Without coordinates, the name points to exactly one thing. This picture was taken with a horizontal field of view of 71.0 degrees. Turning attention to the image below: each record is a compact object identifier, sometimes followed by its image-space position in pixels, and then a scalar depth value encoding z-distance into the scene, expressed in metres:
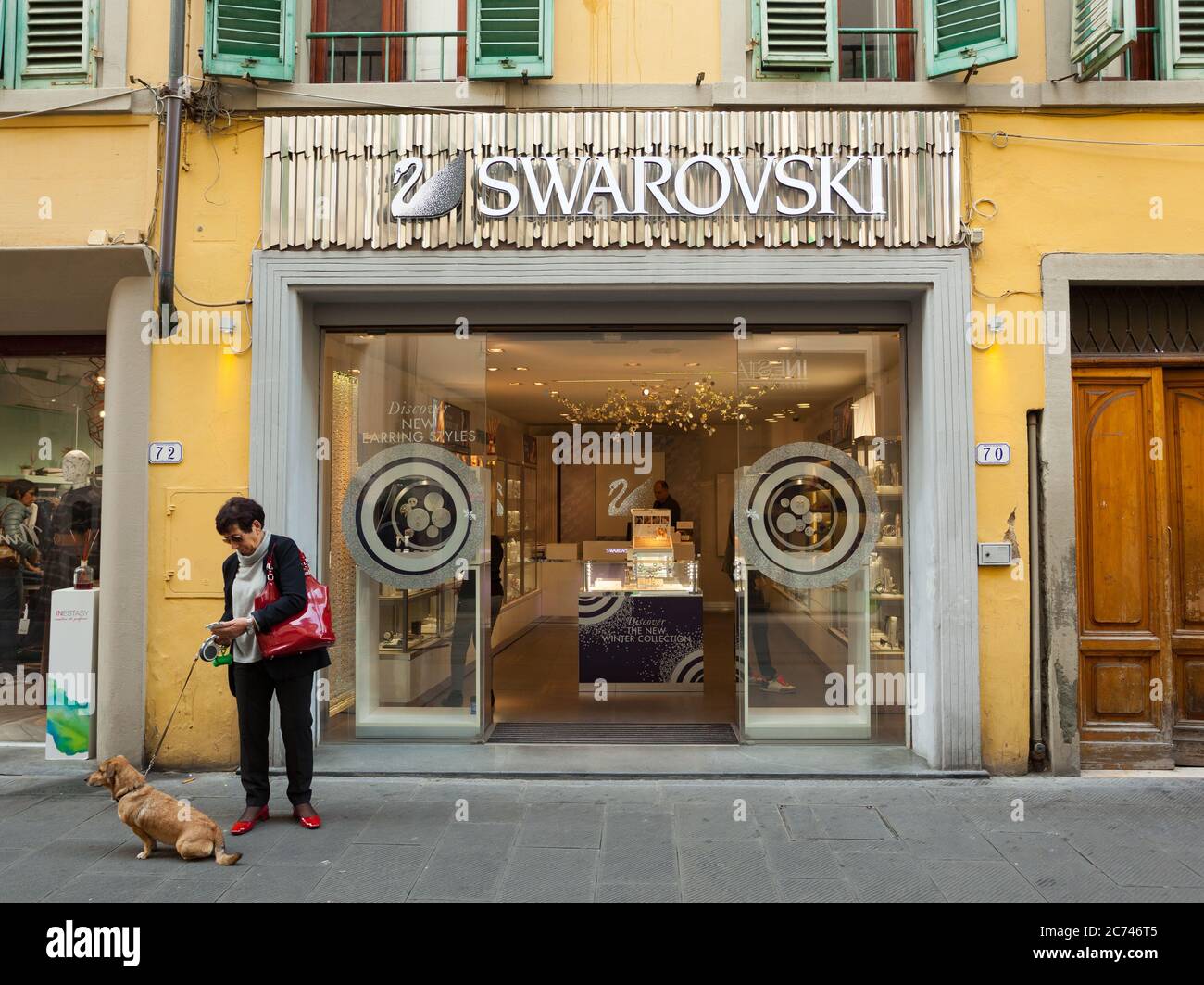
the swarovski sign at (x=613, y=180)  5.83
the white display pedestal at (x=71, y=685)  5.94
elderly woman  4.54
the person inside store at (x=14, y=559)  7.03
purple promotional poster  8.27
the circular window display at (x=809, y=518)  6.48
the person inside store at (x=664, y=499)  10.88
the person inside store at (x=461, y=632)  6.59
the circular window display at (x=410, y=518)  6.50
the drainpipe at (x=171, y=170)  5.80
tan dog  4.29
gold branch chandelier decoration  10.50
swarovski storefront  5.84
